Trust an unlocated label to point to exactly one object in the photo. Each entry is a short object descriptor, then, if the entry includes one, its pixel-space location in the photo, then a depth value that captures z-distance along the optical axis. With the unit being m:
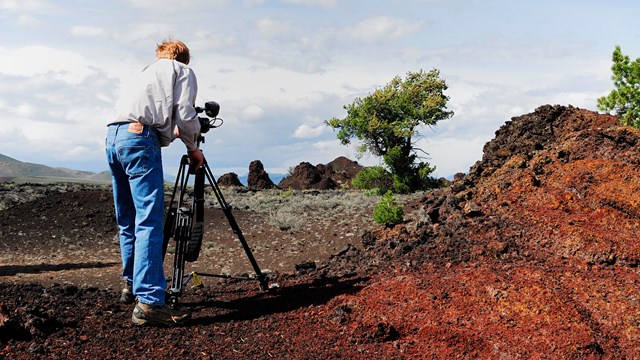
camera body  6.05
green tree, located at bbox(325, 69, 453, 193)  23.25
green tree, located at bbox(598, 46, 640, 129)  18.94
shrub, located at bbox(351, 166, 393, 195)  22.59
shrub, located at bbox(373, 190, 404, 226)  9.51
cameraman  5.50
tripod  5.95
